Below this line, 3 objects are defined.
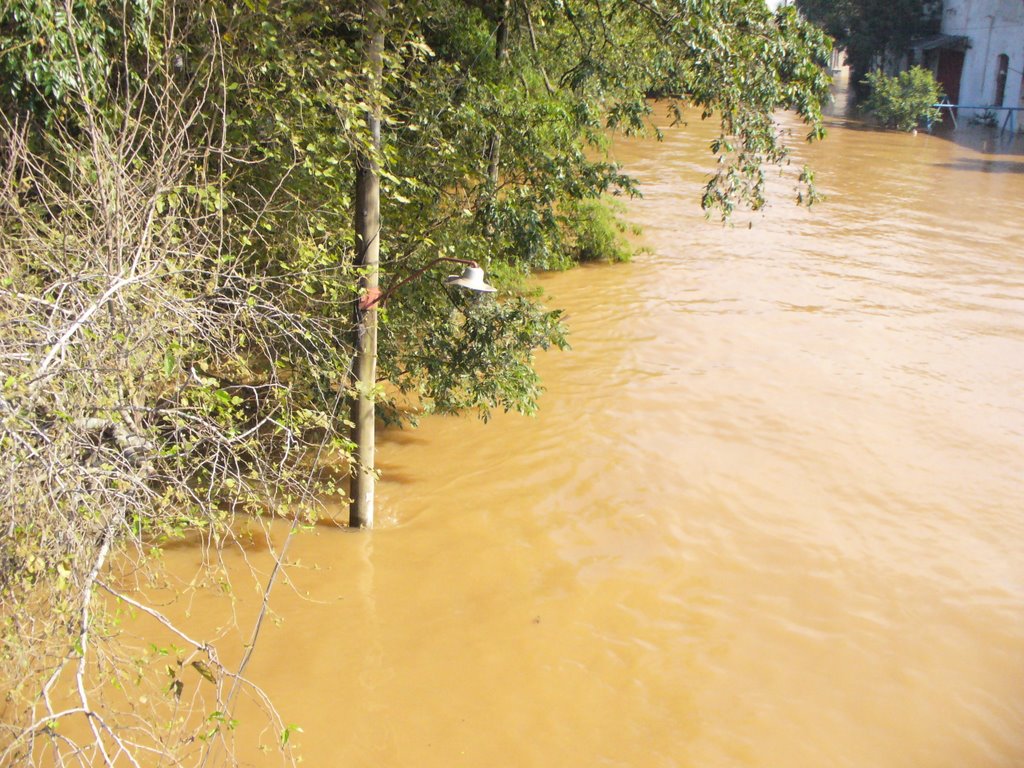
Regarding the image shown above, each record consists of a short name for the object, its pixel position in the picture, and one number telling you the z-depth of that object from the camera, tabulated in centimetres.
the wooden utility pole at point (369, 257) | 538
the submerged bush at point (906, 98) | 2780
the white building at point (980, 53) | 2767
